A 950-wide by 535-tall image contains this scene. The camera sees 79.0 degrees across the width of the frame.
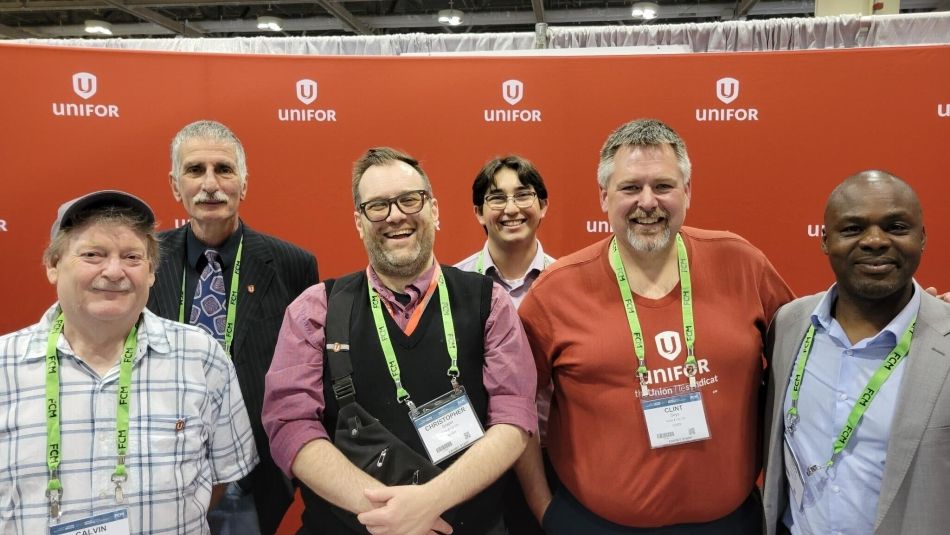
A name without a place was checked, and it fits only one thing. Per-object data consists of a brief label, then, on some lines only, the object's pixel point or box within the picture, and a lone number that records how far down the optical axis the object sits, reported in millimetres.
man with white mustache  2115
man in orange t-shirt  1766
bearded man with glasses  1550
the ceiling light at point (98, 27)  7988
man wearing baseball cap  1441
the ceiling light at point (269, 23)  7750
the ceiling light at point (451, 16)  7409
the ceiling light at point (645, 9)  6814
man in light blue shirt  1445
